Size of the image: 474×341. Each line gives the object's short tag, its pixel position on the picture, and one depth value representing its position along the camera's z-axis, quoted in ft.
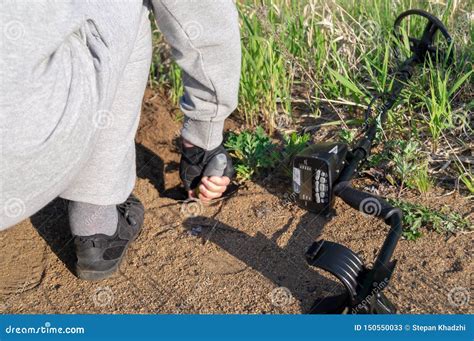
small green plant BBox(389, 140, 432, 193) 6.91
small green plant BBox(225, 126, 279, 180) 7.50
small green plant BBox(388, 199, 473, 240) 6.42
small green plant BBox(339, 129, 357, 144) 7.45
